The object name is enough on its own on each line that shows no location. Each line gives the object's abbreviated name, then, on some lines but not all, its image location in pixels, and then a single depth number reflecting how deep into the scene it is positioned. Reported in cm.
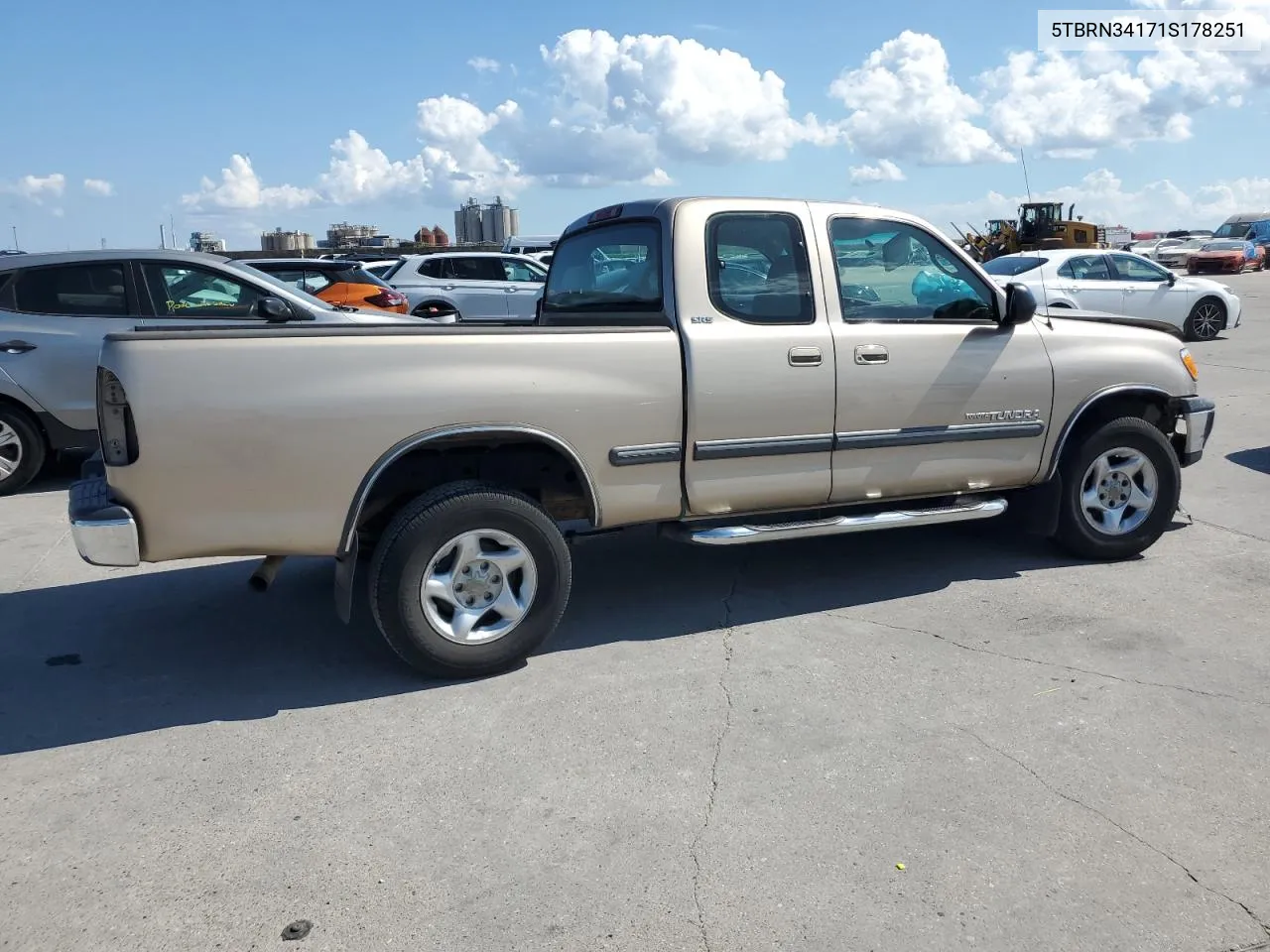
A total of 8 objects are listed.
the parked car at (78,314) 803
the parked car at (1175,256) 4045
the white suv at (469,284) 1683
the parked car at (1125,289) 1527
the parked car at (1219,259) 3272
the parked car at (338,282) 1388
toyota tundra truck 401
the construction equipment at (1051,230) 3562
